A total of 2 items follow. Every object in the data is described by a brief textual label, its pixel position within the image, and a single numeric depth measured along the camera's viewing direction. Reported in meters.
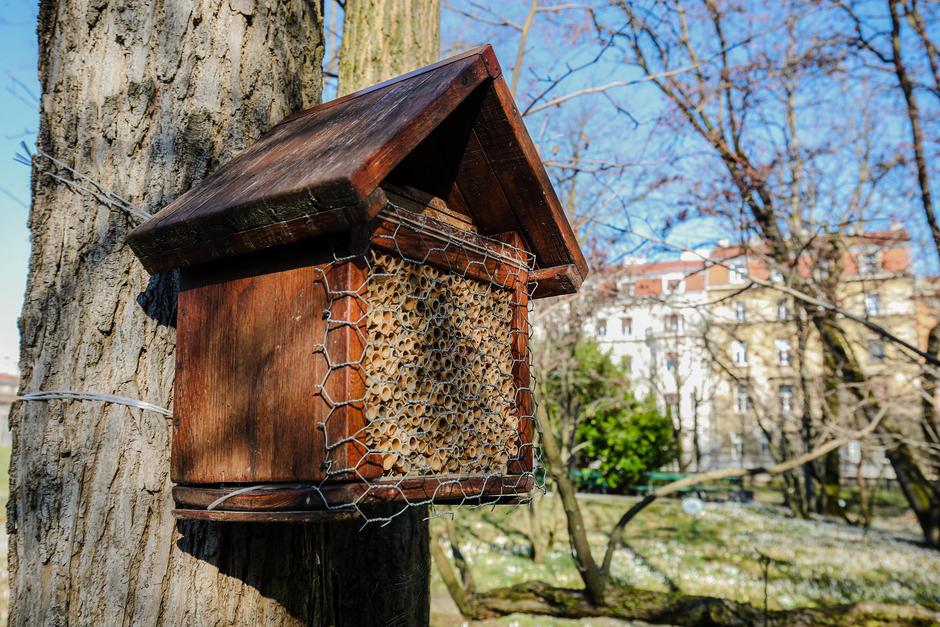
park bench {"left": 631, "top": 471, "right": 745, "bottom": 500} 18.92
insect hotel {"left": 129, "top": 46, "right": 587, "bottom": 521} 1.40
